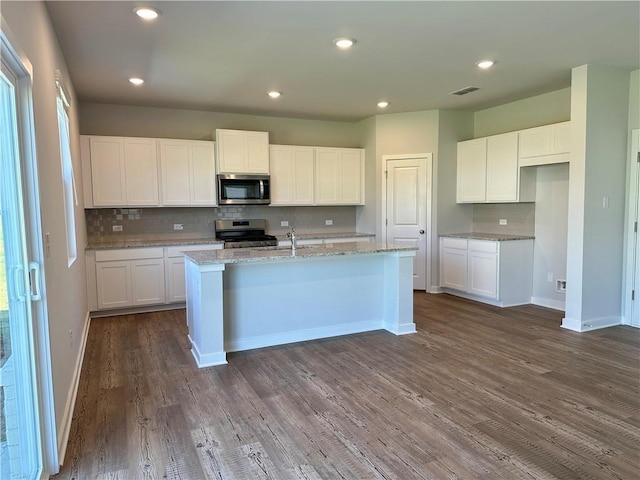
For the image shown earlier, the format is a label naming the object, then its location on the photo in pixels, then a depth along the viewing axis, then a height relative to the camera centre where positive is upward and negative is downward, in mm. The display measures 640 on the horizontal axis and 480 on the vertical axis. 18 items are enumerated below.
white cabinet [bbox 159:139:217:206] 5422 +535
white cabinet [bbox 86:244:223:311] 4930 -773
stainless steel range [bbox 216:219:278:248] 5678 -316
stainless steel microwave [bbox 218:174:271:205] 5664 +305
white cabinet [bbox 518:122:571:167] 4707 +739
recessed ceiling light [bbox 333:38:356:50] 3376 +1381
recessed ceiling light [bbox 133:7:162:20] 2805 +1375
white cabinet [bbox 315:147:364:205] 6414 +538
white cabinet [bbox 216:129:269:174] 5586 +831
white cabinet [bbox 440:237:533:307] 5293 -815
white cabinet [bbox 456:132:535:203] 5363 +471
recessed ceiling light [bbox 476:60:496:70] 3966 +1395
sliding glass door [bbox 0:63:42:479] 1769 -436
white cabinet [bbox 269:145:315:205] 6086 +541
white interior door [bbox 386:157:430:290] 6227 +36
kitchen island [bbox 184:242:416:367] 3518 -803
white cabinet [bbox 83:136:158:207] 5074 +528
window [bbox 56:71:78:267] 3492 +365
